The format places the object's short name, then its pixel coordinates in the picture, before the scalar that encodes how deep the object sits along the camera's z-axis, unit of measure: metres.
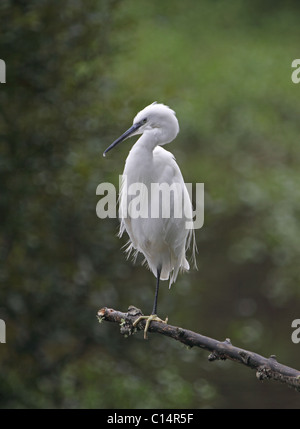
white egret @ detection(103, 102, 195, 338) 5.50
